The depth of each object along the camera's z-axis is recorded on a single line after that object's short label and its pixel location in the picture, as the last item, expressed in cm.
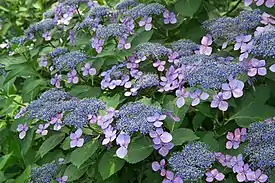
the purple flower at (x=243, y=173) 118
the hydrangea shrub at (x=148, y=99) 122
